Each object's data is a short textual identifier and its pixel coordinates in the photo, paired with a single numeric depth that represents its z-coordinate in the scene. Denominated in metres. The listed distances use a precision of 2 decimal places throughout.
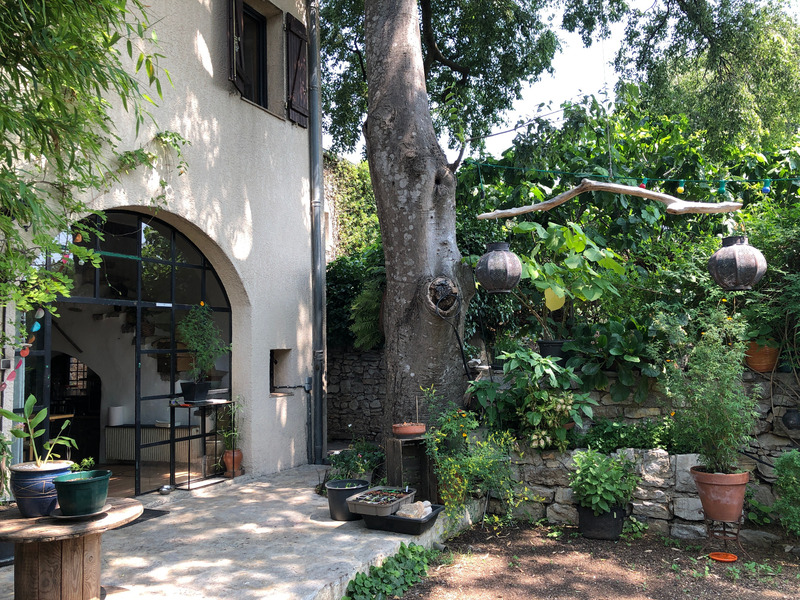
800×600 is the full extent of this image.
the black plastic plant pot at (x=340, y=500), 4.87
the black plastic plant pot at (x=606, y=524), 5.09
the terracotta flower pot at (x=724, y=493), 4.61
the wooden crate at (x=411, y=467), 5.05
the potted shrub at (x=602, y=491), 5.05
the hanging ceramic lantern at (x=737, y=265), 4.59
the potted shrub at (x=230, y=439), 6.52
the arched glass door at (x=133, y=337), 5.42
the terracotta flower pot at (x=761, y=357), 5.23
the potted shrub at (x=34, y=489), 3.07
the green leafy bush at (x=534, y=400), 5.45
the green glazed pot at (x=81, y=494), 2.94
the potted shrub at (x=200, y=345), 6.02
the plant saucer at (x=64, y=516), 2.95
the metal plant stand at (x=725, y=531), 4.76
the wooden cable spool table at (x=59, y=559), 2.94
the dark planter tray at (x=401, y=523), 4.44
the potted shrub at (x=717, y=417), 4.63
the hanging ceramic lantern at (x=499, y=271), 5.14
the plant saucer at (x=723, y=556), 4.56
